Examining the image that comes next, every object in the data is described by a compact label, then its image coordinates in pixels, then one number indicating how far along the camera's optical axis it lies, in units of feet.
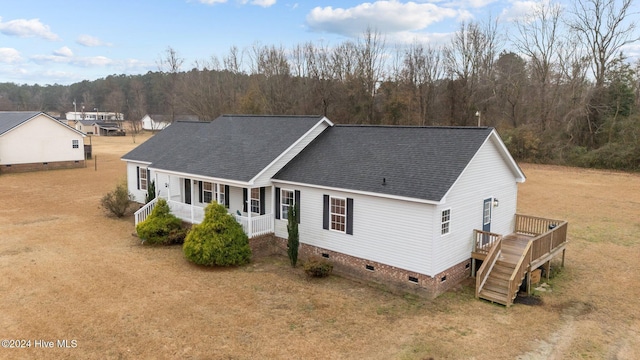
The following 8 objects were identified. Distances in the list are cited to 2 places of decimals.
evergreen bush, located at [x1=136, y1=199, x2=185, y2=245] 61.00
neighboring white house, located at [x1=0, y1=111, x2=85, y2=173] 125.70
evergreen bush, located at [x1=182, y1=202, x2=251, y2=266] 51.75
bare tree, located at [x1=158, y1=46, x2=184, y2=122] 269.85
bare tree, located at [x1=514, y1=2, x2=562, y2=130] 162.40
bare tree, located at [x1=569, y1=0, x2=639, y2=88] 151.74
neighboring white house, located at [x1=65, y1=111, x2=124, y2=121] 385.09
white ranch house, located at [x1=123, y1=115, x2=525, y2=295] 44.93
